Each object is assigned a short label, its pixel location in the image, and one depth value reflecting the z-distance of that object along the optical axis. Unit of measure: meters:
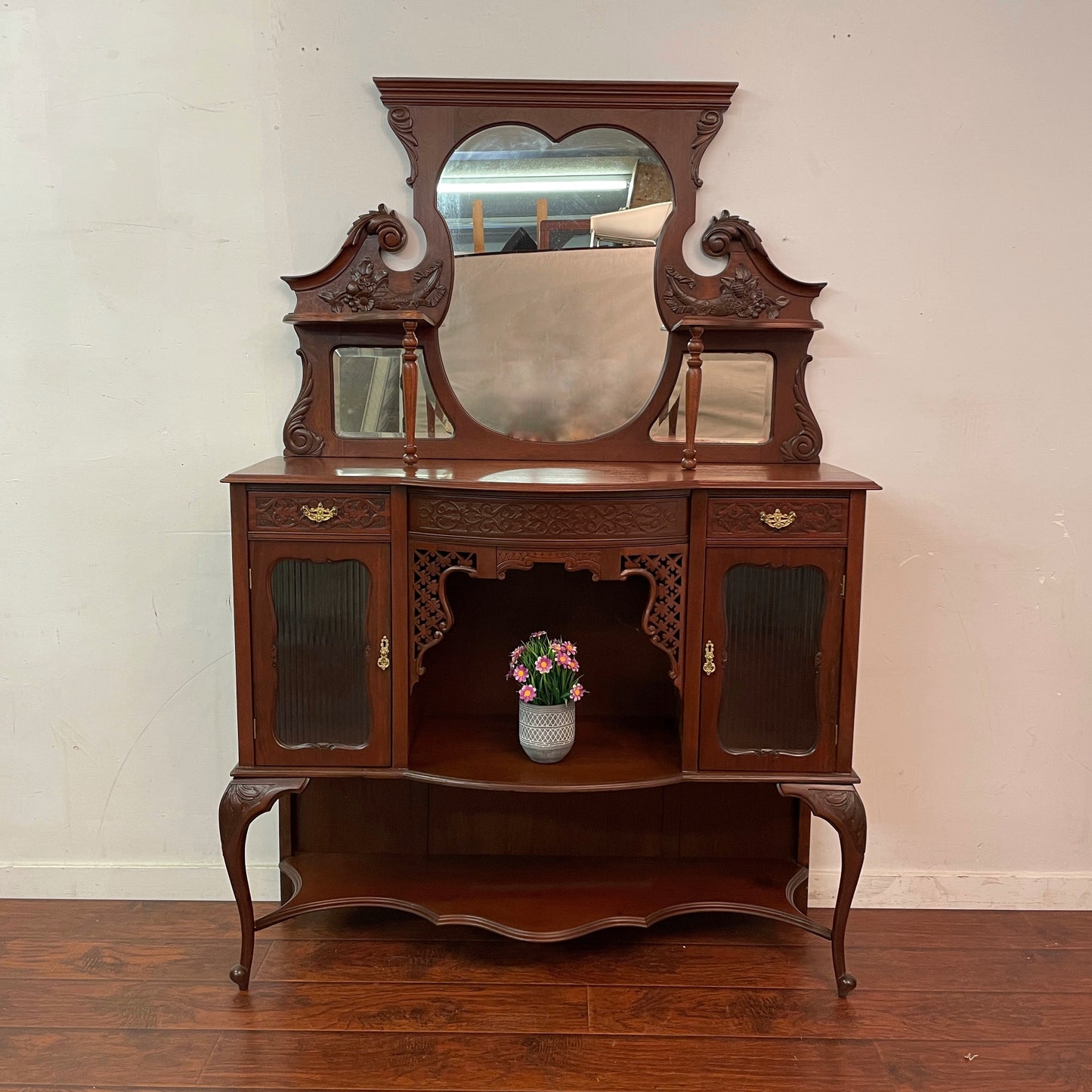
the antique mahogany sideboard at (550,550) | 2.11
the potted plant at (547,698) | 2.28
